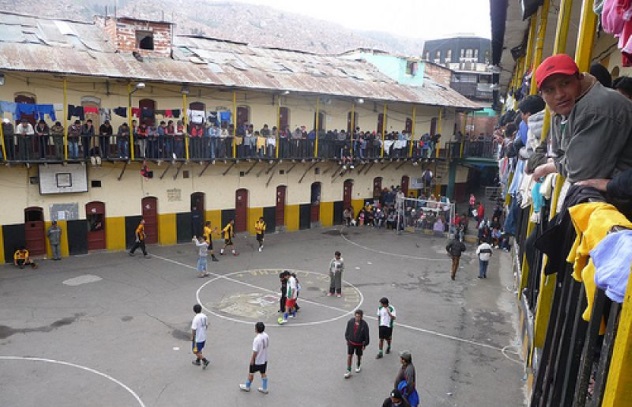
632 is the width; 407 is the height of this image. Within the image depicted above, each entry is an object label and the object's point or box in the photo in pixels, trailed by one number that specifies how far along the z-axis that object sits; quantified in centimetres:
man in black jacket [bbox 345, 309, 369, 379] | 1212
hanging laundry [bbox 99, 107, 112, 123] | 2267
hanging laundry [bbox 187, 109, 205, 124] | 2441
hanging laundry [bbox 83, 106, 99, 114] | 2231
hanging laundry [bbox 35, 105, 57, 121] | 2028
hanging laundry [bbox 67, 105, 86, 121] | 2138
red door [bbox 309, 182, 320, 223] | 3159
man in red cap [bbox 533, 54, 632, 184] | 353
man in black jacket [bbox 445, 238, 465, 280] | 2125
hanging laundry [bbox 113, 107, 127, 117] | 2252
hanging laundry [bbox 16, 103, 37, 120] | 1977
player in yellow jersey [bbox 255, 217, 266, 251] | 2506
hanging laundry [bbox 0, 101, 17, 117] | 1946
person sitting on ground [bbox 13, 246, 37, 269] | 2050
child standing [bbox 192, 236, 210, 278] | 1961
